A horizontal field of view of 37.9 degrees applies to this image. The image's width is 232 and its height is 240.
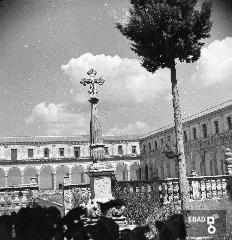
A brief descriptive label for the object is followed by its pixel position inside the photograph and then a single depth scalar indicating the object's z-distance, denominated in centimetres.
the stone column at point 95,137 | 1053
